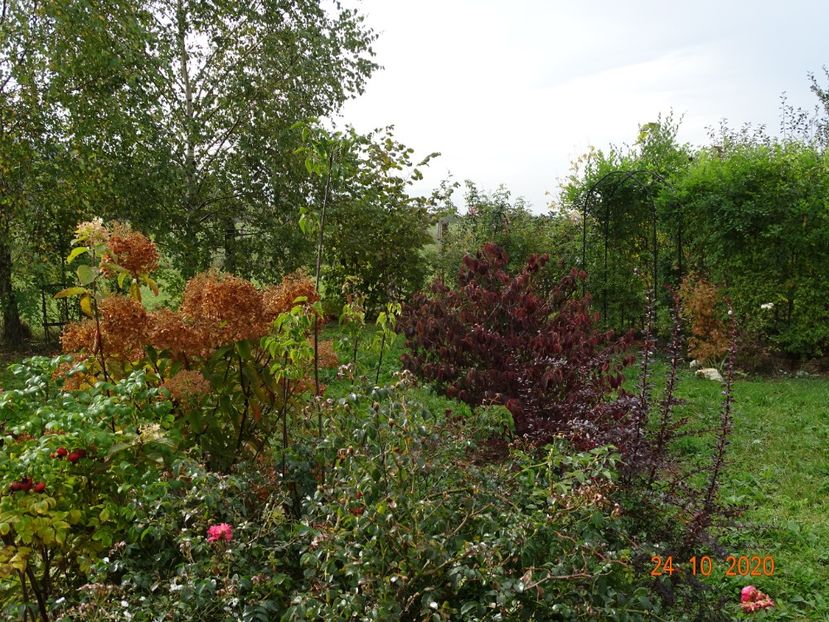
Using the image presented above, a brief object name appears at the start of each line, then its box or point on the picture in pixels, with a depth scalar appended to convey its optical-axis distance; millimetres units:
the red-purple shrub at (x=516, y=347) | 3883
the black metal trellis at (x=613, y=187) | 8883
